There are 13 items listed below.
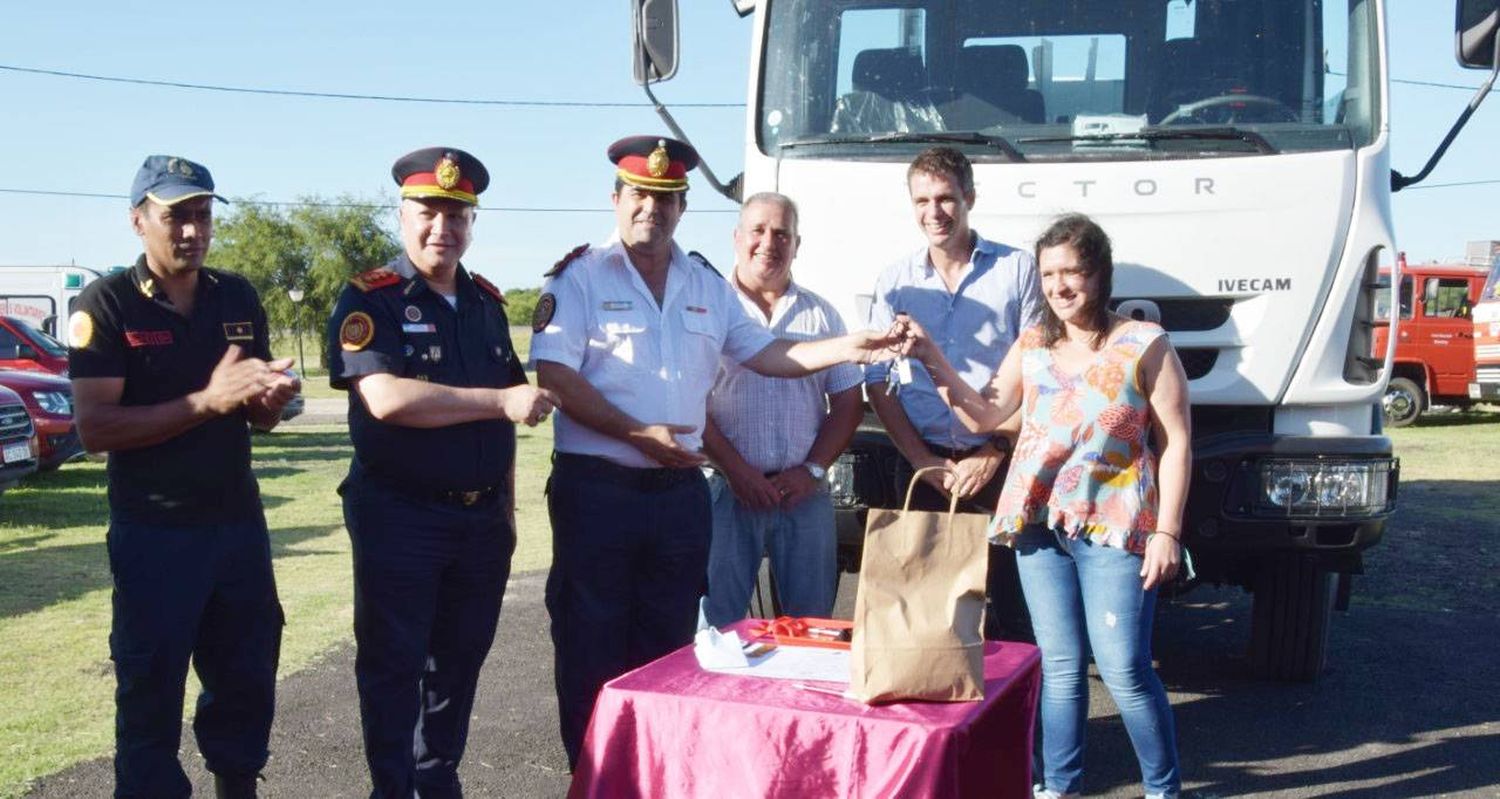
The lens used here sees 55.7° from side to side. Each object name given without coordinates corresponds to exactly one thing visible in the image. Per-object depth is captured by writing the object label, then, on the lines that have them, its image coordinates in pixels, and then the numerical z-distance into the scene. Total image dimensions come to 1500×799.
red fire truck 18.91
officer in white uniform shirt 3.72
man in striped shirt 4.23
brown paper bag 2.73
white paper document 2.92
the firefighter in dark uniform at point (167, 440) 3.36
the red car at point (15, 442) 9.79
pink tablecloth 2.57
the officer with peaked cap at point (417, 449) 3.37
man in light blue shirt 4.21
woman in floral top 3.77
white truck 4.71
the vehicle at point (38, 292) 18.89
